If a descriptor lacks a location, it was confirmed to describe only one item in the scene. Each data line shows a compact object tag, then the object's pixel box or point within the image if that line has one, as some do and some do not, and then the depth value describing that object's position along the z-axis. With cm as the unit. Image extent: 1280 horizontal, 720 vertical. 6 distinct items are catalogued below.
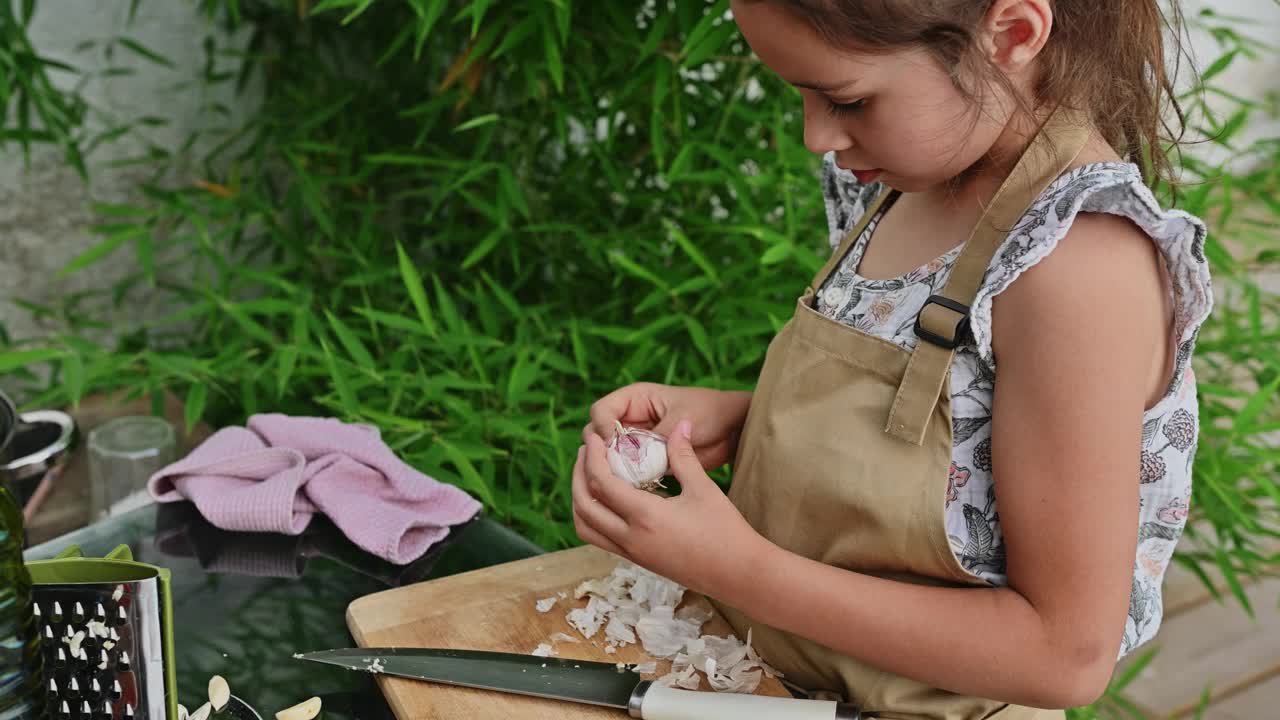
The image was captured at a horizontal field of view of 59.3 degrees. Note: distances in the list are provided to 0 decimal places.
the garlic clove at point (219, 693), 87
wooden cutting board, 88
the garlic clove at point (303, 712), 87
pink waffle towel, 112
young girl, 76
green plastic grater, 75
